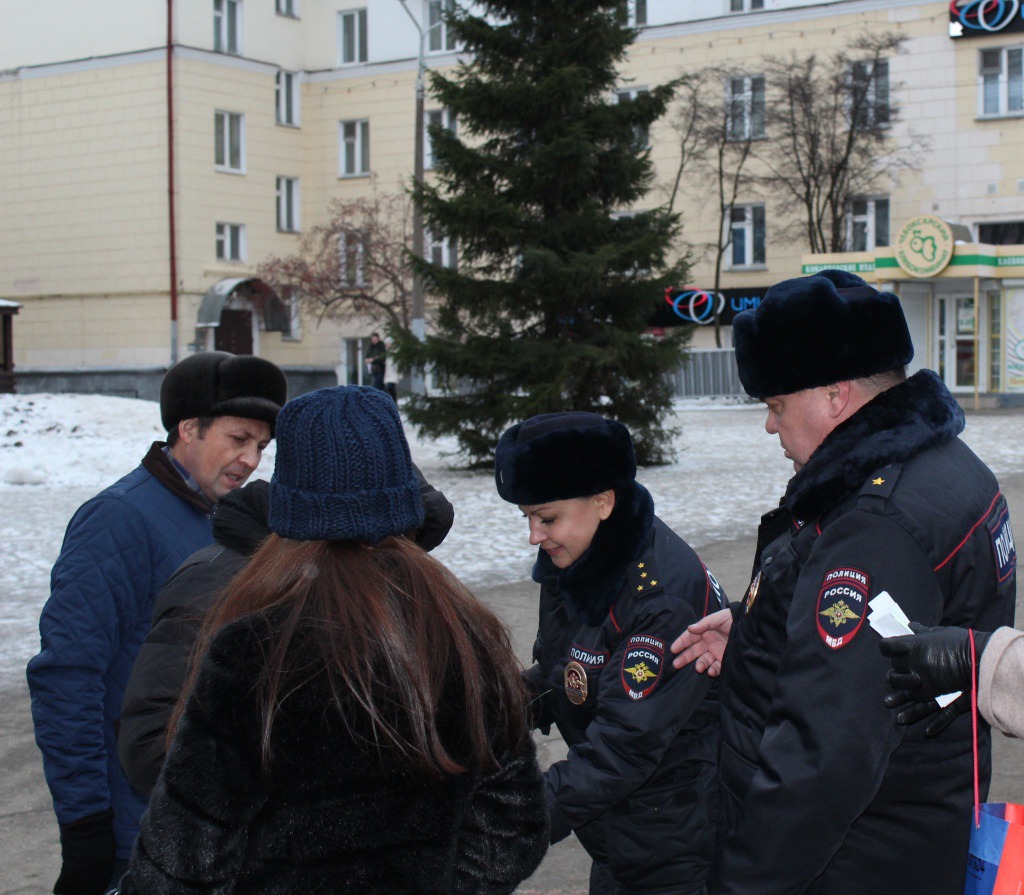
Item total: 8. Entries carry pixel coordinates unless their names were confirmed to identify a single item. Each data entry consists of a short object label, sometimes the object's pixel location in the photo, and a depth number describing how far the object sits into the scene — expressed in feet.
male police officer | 6.51
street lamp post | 71.72
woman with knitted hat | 5.37
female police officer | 8.32
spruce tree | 48.26
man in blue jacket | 8.63
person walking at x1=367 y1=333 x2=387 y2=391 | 95.07
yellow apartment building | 104.06
